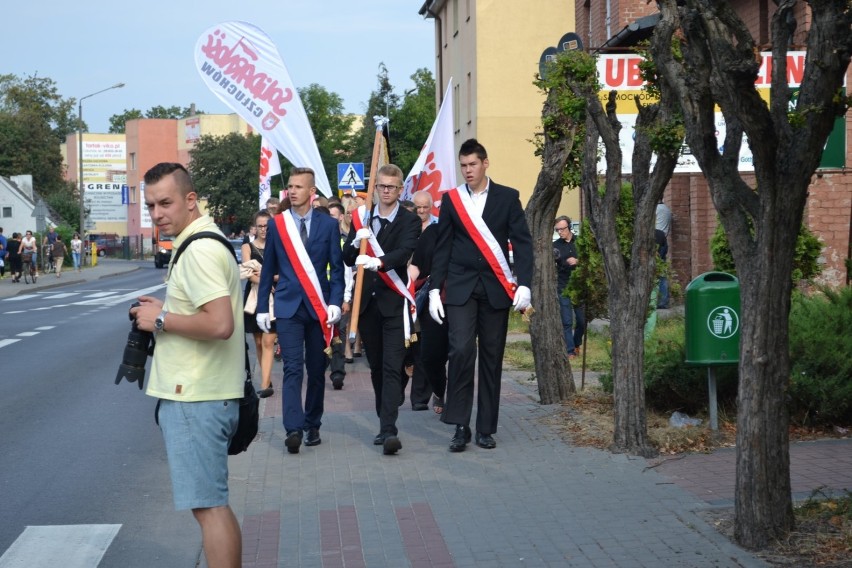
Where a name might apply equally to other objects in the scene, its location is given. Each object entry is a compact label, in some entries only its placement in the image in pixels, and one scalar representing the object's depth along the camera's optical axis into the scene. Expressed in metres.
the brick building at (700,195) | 15.83
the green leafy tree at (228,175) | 90.75
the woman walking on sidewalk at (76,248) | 58.59
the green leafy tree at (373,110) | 52.09
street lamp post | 58.31
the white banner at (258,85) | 11.53
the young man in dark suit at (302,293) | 8.70
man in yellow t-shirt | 4.64
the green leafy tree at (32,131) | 91.00
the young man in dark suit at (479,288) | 8.52
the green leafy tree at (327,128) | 50.28
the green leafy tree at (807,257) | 10.54
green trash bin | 8.40
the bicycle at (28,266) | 43.03
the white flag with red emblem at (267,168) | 18.23
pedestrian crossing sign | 25.89
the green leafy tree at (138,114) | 143.38
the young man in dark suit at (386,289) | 8.81
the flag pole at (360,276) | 9.01
